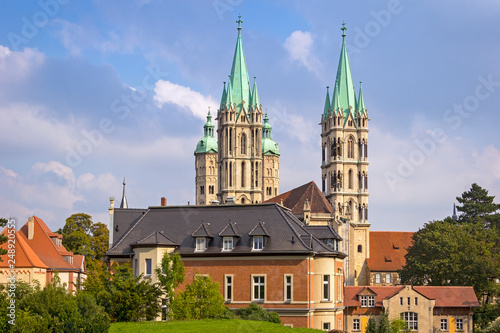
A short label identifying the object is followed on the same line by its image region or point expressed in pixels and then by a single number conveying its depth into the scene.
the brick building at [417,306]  74.56
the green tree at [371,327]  61.34
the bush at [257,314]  42.12
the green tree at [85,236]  86.88
